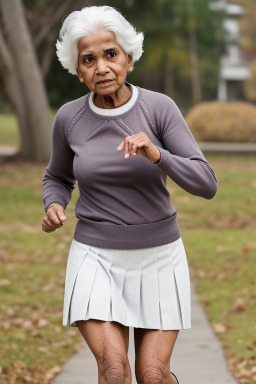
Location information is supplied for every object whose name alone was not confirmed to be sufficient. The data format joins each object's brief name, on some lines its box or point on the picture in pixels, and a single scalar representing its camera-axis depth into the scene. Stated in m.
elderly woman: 3.67
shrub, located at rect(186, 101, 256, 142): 27.47
